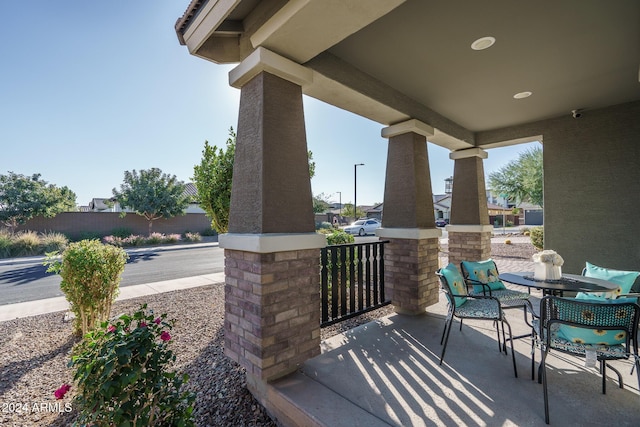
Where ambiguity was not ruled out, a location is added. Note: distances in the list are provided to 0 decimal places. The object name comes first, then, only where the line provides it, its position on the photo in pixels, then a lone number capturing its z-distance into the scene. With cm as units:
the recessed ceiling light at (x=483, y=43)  254
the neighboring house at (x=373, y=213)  4180
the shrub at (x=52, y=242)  1338
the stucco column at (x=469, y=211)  528
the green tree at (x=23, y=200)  1488
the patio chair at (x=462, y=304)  255
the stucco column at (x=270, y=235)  216
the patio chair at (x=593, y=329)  175
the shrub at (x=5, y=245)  1233
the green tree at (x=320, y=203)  3011
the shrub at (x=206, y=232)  2047
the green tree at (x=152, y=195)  1786
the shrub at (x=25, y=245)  1281
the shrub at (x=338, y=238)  581
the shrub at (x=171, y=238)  1719
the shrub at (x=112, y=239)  1509
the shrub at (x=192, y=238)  1820
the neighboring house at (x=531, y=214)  3334
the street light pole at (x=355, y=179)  2289
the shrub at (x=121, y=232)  1730
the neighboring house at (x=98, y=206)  3145
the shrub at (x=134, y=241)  1597
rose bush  147
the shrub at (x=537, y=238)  962
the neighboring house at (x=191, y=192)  2642
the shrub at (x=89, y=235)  1639
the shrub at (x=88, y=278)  325
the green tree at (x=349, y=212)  3204
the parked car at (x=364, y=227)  2158
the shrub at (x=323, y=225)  2401
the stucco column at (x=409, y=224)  379
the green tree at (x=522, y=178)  1223
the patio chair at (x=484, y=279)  320
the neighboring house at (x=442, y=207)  3728
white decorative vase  290
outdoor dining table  252
